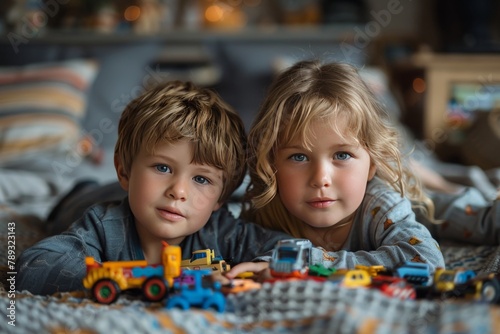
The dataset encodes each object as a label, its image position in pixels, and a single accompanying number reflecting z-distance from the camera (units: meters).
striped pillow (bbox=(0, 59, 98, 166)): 2.28
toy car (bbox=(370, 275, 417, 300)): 0.84
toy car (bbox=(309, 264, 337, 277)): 0.92
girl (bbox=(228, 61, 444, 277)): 1.09
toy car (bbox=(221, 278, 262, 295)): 0.88
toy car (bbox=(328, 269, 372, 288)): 0.86
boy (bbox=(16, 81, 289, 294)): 1.05
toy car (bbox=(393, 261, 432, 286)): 0.91
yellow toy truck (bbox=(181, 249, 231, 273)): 1.00
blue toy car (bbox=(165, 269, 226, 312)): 0.83
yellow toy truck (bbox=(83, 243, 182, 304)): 0.90
